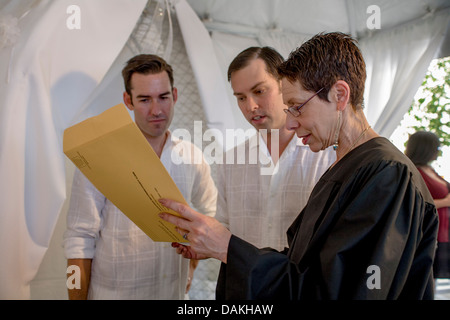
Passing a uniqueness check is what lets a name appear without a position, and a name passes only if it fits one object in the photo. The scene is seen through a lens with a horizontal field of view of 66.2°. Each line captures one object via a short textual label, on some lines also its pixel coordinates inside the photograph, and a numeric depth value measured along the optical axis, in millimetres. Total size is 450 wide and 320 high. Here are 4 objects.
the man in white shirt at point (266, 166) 1318
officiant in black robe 700
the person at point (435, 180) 2197
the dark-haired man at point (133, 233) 1396
